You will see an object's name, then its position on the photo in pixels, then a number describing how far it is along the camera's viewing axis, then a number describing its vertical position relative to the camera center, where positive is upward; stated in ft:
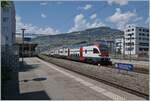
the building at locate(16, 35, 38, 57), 125.39 +2.82
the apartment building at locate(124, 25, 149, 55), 145.91 +18.76
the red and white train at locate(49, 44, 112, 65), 44.86 -1.22
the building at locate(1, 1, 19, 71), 21.53 -1.89
